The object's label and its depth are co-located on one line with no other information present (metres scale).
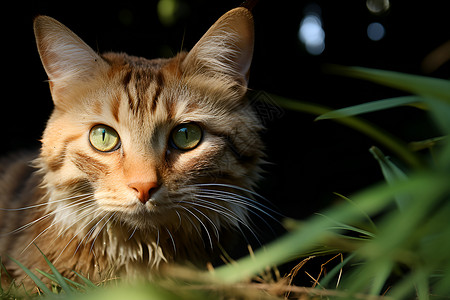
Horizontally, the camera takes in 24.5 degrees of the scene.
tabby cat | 0.49
